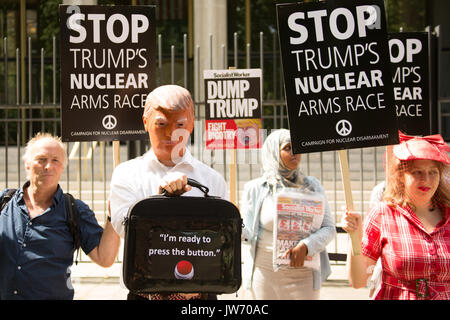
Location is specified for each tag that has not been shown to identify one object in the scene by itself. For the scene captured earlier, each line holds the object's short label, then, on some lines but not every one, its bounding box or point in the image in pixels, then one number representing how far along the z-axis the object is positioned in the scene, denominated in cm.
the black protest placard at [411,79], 542
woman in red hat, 287
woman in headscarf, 432
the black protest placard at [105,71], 424
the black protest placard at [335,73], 351
